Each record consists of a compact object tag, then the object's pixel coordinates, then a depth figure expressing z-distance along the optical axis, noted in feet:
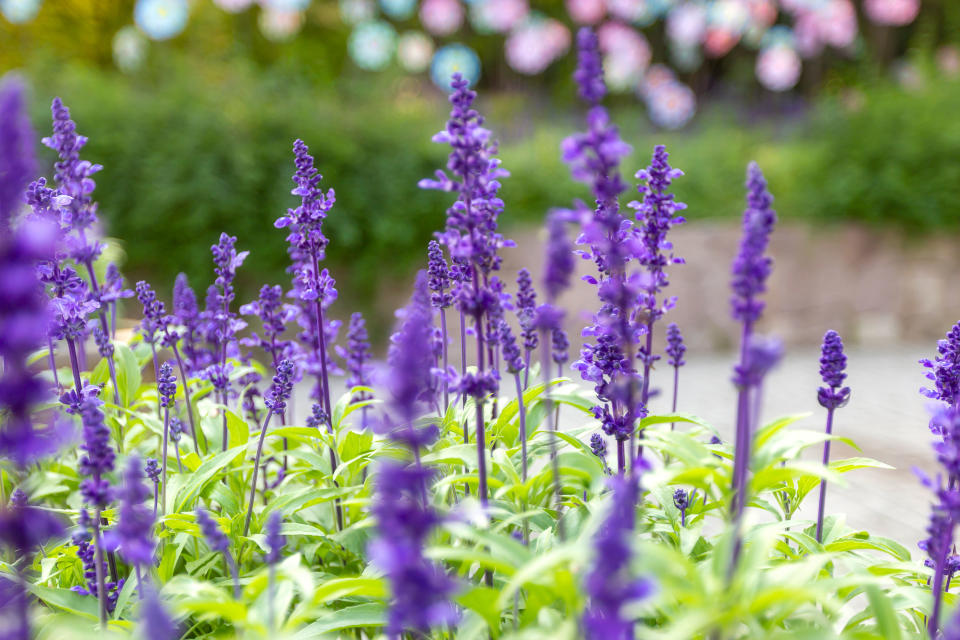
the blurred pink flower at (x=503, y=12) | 47.55
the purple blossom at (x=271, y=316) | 9.02
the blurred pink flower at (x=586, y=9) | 46.34
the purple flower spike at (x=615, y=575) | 3.89
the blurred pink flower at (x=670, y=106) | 46.47
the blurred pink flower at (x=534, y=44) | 47.67
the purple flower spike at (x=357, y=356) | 9.66
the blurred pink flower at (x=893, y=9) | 46.01
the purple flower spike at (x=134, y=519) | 4.75
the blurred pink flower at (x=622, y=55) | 49.06
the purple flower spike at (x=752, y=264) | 5.04
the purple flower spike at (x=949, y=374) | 7.13
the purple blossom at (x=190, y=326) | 9.61
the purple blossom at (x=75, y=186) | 8.19
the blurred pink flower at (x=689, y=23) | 49.37
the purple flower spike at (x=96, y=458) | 5.35
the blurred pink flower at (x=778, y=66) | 46.96
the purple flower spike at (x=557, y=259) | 4.96
